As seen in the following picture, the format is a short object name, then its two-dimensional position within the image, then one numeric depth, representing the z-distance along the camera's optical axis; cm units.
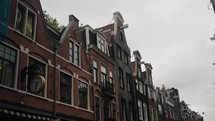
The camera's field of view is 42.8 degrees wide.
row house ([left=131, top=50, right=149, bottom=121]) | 3450
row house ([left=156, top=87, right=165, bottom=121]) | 4506
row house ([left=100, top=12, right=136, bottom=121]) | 3089
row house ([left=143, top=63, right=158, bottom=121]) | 4012
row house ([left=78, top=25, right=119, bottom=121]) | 2481
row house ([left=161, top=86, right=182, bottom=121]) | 5162
